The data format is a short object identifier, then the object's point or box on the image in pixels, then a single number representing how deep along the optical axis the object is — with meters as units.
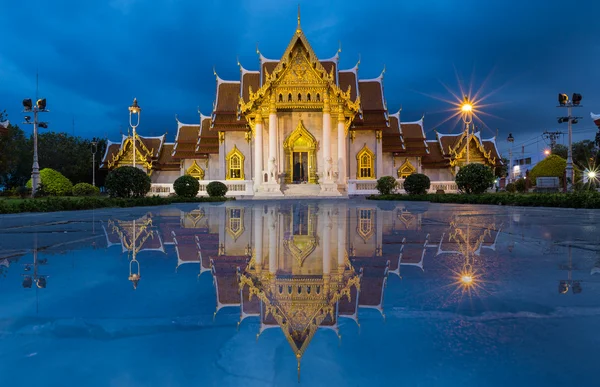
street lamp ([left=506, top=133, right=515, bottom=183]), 59.64
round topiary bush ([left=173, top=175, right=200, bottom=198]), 23.15
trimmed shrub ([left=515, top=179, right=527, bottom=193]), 40.34
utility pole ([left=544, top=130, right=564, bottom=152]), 68.03
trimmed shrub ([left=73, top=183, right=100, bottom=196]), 29.17
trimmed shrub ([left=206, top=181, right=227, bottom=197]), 25.11
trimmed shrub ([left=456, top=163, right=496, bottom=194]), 20.55
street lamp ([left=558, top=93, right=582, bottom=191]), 29.23
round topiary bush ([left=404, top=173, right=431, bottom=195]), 25.03
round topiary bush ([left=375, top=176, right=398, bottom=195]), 26.97
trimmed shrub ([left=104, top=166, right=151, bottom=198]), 18.19
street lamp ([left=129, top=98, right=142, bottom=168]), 29.86
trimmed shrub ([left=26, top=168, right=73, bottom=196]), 29.09
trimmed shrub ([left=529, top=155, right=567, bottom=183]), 45.56
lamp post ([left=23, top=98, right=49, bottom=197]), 25.81
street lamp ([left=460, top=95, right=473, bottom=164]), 26.55
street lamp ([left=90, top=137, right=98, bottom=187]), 57.03
